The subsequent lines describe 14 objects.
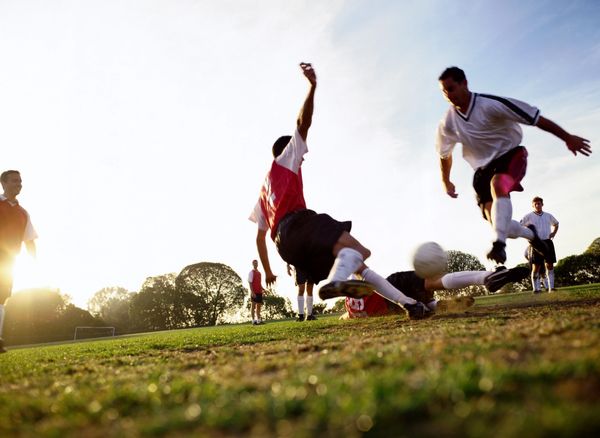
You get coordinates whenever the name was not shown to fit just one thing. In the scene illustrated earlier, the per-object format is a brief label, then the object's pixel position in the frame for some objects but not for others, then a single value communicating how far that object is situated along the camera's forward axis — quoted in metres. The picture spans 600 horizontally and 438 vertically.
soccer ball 6.56
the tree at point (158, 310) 56.59
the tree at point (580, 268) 39.84
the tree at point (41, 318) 41.00
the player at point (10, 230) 7.18
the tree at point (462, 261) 51.41
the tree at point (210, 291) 57.81
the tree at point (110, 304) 68.62
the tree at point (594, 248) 42.17
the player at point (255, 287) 18.31
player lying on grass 5.48
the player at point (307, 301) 13.26
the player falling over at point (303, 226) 4.90
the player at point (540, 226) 13.14
